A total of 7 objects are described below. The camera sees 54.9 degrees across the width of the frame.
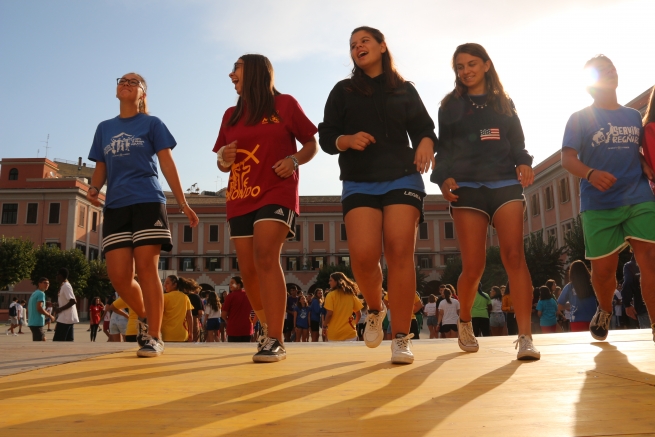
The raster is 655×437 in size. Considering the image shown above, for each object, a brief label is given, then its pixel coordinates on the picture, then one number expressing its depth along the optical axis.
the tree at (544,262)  39.50
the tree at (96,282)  54.41
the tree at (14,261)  45.91
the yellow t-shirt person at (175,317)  9.89
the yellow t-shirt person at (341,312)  10.53
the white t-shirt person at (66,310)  11.92
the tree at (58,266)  51.19
